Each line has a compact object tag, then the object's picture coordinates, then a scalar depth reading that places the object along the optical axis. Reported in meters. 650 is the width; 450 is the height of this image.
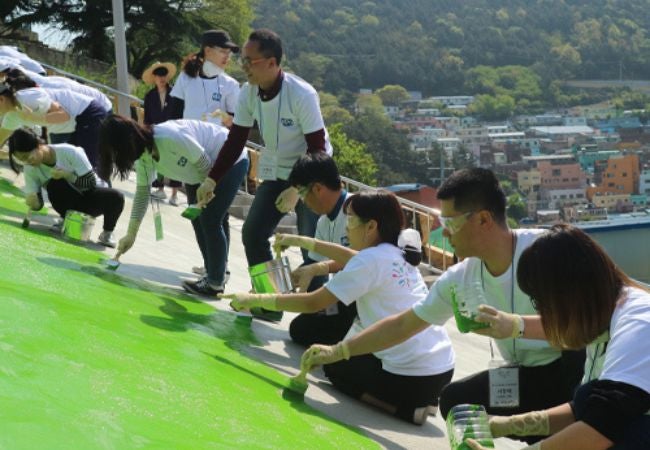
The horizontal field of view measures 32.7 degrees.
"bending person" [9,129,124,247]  8.80
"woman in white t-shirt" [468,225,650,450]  3.40
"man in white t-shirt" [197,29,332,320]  7.28
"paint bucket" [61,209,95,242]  8.84
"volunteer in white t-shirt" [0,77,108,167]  8.75
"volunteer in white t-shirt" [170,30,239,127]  10.16
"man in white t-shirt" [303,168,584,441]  4.91
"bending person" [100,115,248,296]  7.14
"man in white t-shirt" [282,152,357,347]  6.52
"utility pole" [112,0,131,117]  14.91
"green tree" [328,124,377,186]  34.72
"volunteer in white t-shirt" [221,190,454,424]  5.60
